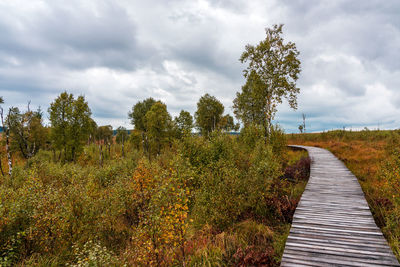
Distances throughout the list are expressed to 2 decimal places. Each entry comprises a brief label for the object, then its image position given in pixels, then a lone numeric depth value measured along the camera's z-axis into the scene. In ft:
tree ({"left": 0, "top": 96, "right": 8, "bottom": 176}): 50.68
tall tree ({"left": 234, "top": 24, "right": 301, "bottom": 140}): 64.85
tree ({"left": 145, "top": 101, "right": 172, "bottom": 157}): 101.35
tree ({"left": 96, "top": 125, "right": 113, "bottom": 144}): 222.56
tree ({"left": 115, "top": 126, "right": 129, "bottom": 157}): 209.93
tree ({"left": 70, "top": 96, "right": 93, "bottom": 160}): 80.07
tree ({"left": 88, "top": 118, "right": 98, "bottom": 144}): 84.68
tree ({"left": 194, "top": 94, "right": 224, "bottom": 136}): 162.40
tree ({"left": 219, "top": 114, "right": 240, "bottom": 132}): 171.35
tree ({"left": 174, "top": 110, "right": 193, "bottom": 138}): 138.41
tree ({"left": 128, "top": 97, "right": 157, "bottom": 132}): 152.76
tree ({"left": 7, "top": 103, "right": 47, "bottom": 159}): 94.68
